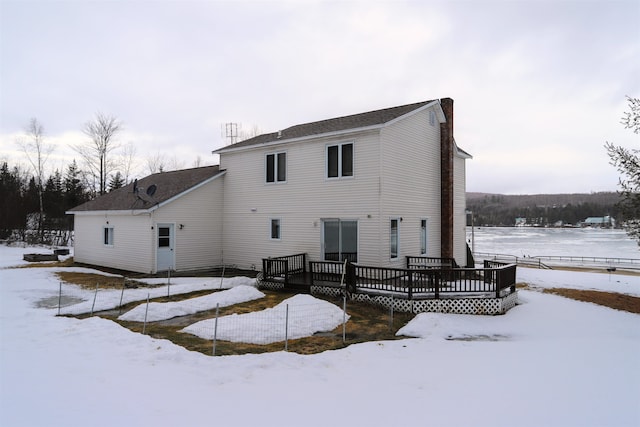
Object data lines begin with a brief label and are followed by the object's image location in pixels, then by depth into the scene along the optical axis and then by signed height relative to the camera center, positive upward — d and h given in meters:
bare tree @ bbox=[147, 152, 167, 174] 48.53 +8.40
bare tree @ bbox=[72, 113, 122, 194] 37.09 +8.63
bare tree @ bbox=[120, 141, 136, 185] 42.72 +7.99
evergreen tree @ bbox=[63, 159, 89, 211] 41.62 +4.69
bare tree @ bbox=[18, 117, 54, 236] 35.84 +7.96
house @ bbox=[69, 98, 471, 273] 13.37 +0.90
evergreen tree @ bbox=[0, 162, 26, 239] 33.69 +1.15
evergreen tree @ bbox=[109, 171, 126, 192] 48.47 +5.78
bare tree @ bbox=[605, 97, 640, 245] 13.92 +1.98
